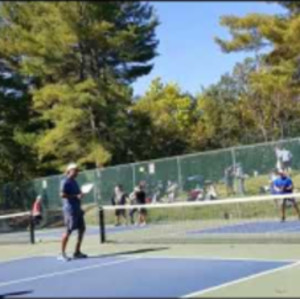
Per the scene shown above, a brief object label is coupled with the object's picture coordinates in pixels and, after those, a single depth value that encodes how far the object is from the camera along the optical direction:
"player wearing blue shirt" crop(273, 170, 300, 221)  21.45
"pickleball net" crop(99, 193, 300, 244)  15.24
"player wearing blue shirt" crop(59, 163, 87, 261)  12.69
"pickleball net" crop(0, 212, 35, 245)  21.56
